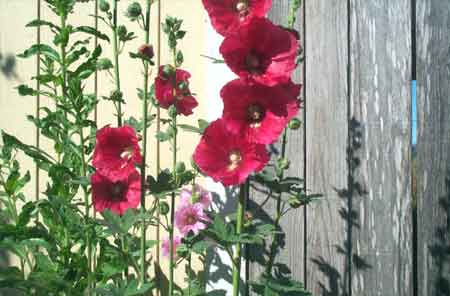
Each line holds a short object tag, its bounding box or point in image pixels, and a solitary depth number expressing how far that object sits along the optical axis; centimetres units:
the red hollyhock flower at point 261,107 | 93
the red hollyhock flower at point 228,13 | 95
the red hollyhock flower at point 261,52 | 90
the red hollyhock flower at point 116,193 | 115
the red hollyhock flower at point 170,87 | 111
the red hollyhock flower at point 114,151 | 113
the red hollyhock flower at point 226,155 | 94
